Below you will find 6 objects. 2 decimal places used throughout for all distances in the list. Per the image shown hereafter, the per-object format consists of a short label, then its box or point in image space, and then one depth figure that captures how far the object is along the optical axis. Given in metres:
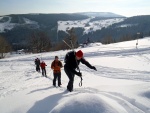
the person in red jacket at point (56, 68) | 6.49
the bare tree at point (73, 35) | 37.42
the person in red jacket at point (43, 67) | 10.34
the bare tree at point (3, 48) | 38.67
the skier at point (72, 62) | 4.43
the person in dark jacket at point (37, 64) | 12.04
